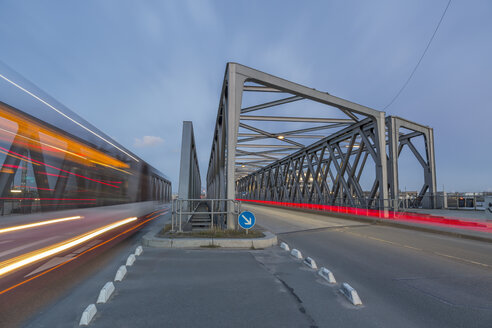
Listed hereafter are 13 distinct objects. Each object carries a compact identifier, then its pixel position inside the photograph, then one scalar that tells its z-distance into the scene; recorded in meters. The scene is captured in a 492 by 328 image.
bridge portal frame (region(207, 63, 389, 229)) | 11.91
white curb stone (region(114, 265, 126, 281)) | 5.09
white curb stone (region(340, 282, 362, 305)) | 4.05
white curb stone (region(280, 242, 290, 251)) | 8.20
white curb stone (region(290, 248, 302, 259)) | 7.05
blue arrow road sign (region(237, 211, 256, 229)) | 9.08
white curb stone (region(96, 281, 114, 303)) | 4.01
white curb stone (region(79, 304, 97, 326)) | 3.34
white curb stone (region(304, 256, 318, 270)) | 6.10
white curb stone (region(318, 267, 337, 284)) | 5.06
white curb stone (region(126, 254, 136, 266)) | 6.23
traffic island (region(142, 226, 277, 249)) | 8.58
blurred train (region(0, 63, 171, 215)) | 6.82
